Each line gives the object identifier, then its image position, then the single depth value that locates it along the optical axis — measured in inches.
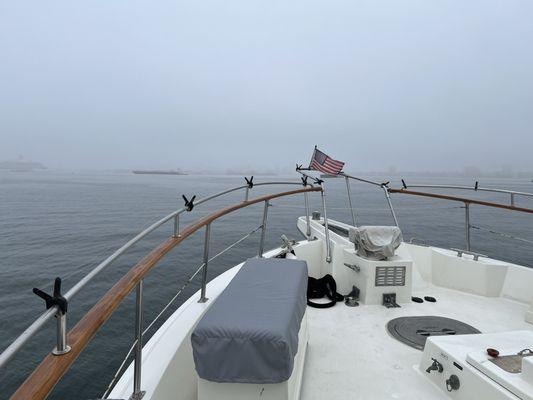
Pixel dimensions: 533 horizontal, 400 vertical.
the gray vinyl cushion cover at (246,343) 62.0
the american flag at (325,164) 230.2
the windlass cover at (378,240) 150.8
